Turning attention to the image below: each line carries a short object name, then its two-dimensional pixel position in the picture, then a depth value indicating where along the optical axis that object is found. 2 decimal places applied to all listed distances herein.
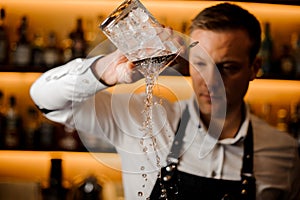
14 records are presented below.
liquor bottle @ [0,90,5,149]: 2.46
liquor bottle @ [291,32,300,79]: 2.61
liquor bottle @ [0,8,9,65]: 2.46
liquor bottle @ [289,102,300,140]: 2.57
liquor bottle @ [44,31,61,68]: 2.47
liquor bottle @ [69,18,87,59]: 2.49
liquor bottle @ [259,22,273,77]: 2.56
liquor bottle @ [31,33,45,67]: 2.49
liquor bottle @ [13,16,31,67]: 2.46
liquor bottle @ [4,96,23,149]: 2.46
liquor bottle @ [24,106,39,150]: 2.47
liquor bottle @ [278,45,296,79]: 2.56
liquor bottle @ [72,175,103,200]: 2.18
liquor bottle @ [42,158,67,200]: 2.33
